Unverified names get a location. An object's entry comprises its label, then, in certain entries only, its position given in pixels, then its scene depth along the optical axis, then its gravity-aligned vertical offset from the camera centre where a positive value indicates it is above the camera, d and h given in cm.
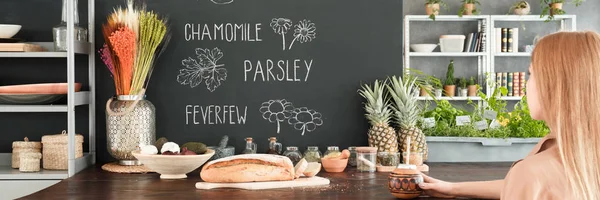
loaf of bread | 323 -33
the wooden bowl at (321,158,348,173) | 370 -35
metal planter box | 418 -32
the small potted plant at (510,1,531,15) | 841 +95
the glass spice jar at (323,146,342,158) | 375 -30
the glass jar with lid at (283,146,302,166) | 385 -31
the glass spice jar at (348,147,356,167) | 394 -34
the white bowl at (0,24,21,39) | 381 +33
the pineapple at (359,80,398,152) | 388 -15
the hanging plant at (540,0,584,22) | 825 +92
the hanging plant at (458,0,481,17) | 833 +95
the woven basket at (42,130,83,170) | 379 -28
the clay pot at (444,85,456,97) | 840 +3
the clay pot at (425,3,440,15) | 835 +95
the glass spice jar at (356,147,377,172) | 371 -33
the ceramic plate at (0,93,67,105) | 378 -2
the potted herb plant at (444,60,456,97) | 840 +12
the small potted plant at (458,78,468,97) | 835 +6
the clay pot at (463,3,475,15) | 835 +95
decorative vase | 377 -16
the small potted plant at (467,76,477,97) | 837 +5
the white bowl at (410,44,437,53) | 831 +51
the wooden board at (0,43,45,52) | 373 +24
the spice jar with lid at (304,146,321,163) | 387 -32
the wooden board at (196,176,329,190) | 317 -39
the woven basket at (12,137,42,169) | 388 -28
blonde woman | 172 -7
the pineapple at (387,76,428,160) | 395 -12
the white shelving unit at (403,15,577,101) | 831 +61
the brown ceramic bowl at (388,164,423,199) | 285 -34
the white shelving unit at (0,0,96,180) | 363 -6
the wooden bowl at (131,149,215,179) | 339 -32
